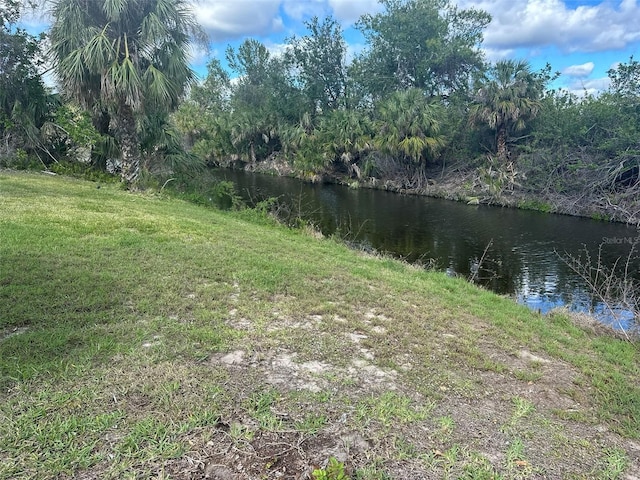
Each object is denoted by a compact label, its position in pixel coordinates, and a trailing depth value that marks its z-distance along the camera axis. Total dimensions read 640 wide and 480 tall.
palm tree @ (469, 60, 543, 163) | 24.31
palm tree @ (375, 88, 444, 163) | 26.58
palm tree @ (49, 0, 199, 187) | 12.88
